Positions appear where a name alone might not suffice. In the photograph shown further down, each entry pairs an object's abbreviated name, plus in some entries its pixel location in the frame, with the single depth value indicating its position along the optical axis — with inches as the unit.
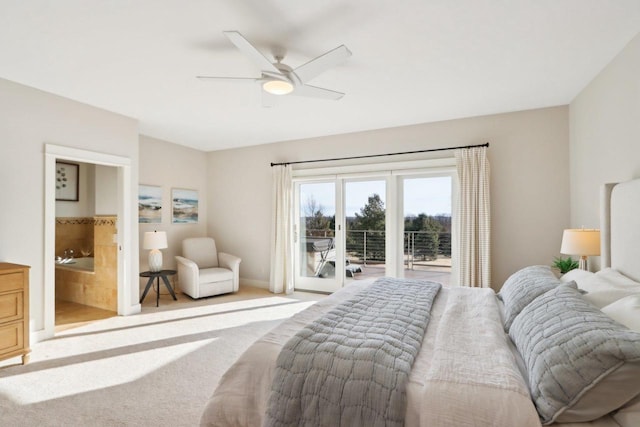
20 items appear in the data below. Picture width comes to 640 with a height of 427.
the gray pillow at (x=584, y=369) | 44.0
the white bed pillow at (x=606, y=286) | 71.1
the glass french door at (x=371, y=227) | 182.5
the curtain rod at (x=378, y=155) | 166.9
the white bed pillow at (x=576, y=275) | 90.7
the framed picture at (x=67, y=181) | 205.6
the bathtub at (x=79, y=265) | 193.1
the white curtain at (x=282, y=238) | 216.1
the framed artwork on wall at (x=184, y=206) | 224.8
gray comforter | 50.8
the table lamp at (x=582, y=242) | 108.0
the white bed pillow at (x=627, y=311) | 54.7
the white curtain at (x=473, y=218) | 160.7
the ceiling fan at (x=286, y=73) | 85.6
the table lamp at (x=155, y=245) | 186.1
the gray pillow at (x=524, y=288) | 77.3
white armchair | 197.2
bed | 45.4
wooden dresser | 107.7
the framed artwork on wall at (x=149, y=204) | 203.3
